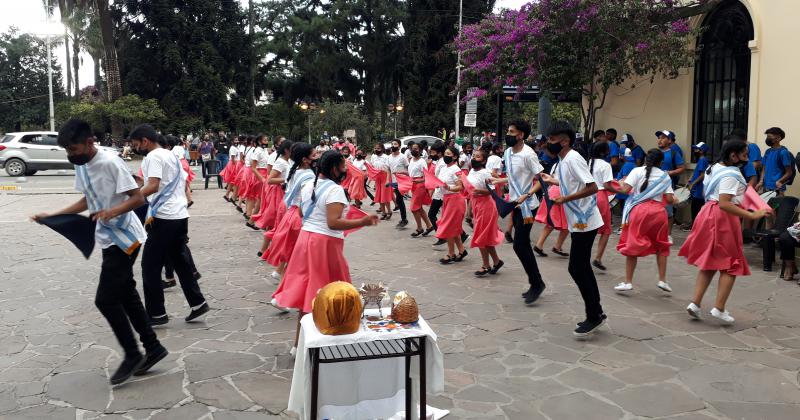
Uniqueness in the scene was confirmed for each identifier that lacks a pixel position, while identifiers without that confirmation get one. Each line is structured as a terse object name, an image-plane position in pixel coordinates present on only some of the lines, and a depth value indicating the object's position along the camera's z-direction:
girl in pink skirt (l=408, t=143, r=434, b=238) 11.70
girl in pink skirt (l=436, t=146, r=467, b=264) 9.12
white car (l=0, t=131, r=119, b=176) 23.94
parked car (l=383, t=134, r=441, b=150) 30.88
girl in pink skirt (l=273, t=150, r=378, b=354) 4.74
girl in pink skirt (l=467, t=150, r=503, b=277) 8.24
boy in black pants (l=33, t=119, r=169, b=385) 4.70
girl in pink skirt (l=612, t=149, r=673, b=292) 7.41
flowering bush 11.83
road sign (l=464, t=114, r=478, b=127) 21.04
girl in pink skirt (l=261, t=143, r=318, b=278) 6.38
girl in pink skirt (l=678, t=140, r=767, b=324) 5.95
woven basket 3.71
